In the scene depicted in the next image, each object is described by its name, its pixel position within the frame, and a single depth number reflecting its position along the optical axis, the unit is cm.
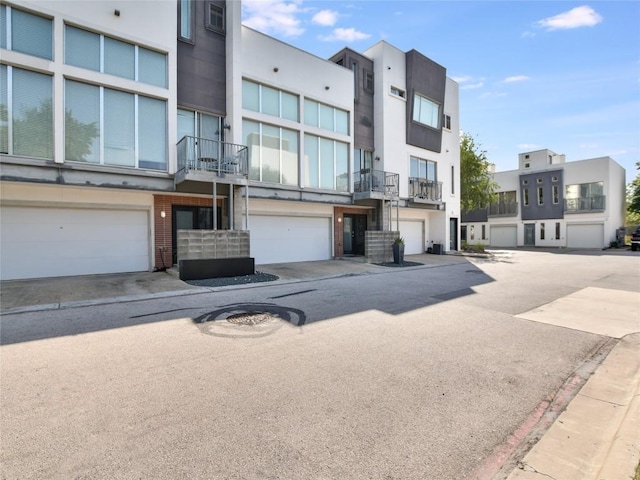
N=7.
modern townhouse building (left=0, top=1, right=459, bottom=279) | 1011
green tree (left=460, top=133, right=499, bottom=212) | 2667
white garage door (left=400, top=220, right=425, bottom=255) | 2228
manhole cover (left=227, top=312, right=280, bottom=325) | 610
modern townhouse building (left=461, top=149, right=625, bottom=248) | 2897
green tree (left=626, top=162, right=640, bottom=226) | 3198
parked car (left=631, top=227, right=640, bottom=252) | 2634
